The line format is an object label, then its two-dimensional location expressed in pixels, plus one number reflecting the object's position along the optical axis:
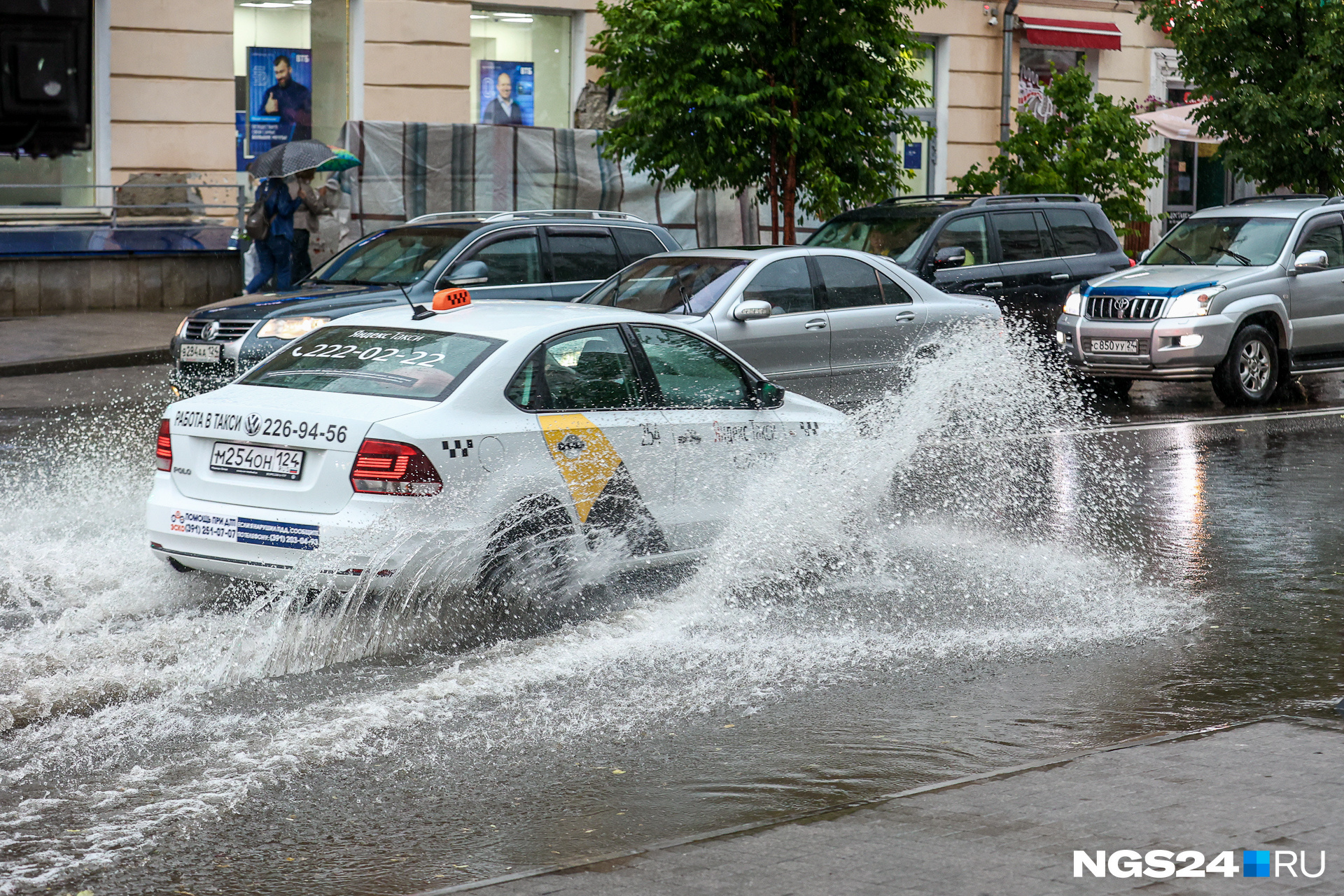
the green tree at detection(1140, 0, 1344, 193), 23.66
